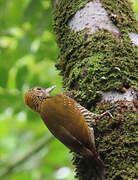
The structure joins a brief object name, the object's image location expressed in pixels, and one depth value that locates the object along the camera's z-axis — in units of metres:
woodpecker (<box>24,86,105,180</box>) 4.52
